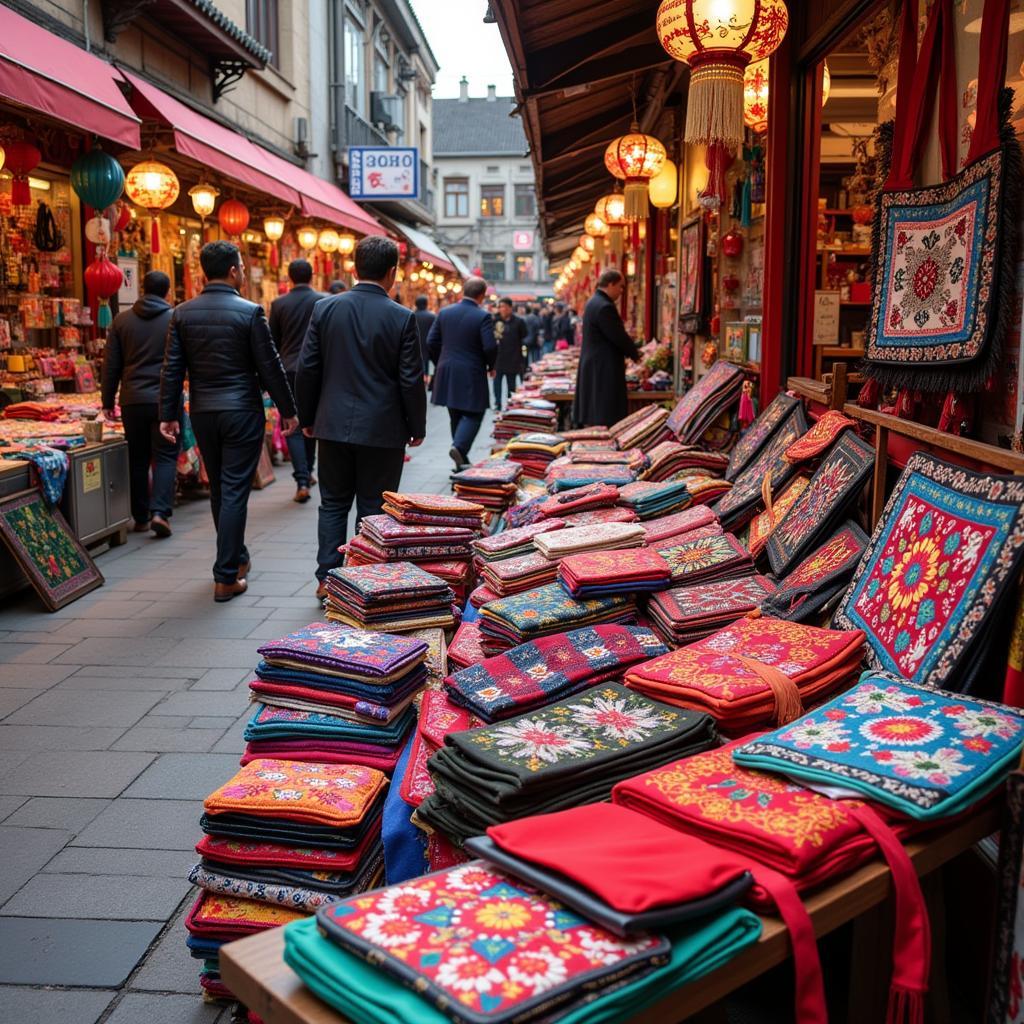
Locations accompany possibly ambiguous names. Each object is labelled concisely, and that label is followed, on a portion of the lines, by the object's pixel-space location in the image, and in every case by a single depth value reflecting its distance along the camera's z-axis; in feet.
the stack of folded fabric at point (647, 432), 21.67
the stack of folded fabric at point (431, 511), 14.60
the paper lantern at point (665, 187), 30.63
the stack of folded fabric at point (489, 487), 18.63
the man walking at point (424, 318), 50.88
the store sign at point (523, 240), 151.43
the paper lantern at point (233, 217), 40.06
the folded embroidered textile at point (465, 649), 10.68
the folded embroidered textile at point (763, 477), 13.98
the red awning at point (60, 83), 20.81
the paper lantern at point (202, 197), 36.58
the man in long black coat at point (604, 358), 27.96
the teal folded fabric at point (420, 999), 4.43
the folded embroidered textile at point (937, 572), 7.43
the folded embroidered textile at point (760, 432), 15.66
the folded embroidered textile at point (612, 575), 11.00
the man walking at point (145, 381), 25.61
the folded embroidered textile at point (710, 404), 19.58
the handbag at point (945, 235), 8.98
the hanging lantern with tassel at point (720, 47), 13.12
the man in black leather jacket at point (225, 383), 19.92
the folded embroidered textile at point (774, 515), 13.02
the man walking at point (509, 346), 56.49
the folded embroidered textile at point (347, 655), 9.36
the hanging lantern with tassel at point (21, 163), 26.55
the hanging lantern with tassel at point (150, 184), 29.86
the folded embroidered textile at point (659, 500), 15.17
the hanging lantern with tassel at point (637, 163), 26.35
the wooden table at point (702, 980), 4.75
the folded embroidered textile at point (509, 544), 13.67
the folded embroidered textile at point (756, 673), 7.69
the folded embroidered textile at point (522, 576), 12.37
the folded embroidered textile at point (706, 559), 11.71
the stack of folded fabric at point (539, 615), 10.39
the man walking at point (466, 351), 31.99
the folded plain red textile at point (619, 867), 4.76
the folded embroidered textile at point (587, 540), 12.56
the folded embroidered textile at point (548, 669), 8.64
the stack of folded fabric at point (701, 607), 10.22
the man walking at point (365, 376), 17.75
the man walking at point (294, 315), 29.01
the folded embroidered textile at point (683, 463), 17.62
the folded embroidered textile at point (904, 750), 5.97
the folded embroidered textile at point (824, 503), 11.21
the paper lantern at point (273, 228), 47.34
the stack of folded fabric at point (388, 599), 11.80
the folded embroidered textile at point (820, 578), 10.05
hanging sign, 66.44
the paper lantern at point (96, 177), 26.63
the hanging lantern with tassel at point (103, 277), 28.91
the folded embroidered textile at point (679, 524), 13.57
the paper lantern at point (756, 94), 18.56
